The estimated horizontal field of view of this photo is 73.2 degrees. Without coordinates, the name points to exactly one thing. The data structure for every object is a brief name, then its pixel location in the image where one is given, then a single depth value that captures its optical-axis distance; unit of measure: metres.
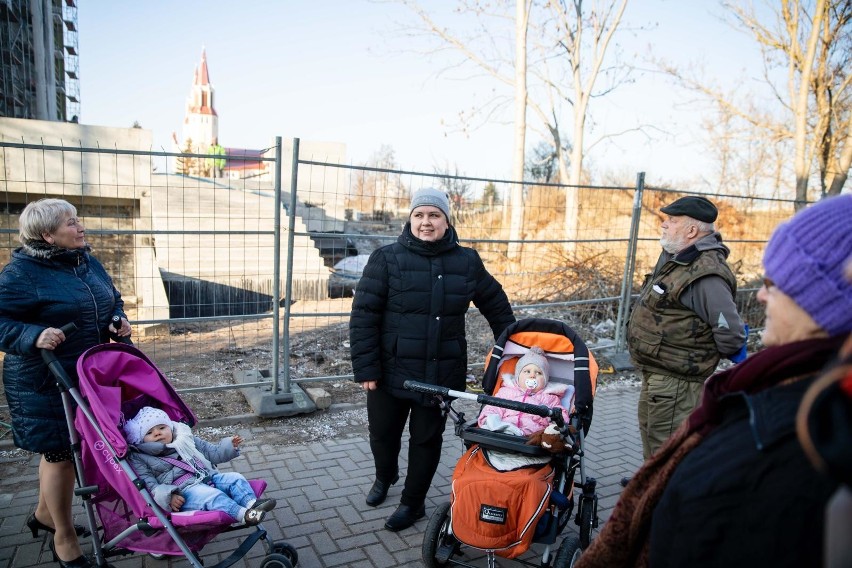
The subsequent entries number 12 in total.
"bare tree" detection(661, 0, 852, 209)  12.69
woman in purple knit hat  1.01
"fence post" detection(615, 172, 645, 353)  6.76
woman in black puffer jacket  3.56
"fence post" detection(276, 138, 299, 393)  4.90
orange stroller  2.70
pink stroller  2.65
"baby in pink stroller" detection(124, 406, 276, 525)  2.72
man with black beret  3.32
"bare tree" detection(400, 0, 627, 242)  16.39
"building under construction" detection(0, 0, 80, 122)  23.88
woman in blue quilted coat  2.85
